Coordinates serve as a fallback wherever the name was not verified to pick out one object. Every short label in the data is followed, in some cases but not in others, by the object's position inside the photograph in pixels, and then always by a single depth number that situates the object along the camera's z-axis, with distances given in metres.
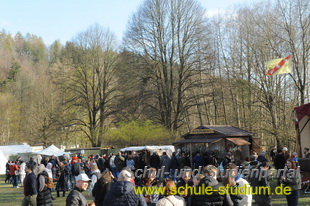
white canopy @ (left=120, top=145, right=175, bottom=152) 28.59
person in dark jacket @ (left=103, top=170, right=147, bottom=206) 5.77
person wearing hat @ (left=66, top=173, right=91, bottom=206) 6.51
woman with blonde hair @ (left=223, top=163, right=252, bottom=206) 7.07
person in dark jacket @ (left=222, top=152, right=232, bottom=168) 18.27
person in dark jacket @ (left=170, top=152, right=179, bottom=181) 19.96
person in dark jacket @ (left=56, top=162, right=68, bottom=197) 18.33
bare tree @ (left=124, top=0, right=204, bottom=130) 38.22
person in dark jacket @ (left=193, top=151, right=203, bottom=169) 19.52
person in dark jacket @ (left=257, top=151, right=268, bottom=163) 15.69
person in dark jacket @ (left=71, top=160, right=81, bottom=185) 19.04
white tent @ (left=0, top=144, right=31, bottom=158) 39.31
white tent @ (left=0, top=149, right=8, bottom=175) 36.88
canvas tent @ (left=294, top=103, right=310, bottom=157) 19.23
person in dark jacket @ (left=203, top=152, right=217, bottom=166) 18.53
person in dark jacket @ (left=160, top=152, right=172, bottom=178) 19.83
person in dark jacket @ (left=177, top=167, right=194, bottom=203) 8.66
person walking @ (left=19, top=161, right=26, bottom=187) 24.46
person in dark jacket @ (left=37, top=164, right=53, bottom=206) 9.40
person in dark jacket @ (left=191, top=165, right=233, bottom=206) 6.23
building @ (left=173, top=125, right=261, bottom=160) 22.91
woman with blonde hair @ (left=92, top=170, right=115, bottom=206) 7.66
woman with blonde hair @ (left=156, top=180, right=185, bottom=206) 6.24
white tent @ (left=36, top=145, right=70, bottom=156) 30.47
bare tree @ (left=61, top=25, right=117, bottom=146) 43.91
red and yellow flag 20.78
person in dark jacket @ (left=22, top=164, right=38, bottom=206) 9.62
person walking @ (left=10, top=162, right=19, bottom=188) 23.90
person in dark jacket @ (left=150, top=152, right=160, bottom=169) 21.52
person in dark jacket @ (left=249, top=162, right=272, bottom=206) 9.27
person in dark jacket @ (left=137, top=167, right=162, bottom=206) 7.74
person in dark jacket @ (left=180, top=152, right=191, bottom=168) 19.80
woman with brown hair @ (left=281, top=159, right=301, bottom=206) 9.98
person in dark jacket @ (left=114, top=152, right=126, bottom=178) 21.58
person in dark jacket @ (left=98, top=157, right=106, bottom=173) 23.15
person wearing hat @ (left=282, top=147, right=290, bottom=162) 17.83
